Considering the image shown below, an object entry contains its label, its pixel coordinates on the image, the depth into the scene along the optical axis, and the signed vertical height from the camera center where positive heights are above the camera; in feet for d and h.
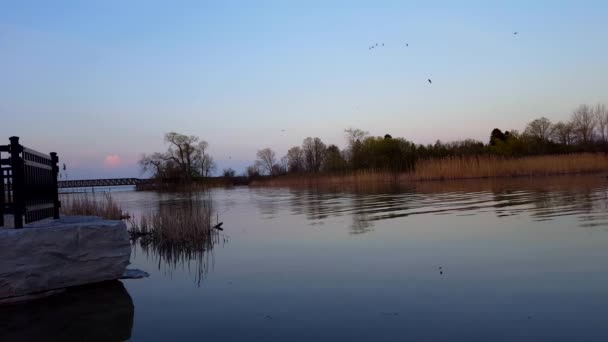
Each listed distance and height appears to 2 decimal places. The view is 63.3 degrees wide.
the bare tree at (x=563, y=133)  232.18 +11.60
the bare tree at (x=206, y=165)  272.29 +9.14
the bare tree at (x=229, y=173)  294.41 +4.02
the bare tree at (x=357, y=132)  274.30 +20.83
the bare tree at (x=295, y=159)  323.78 +10.71
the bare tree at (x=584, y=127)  217.77 +12.76
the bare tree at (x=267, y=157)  358.02 +14.49
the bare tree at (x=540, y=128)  248.56 +15.71
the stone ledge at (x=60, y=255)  18.39 -2.55
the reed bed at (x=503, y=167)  113.60 -1.45
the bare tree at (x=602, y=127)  208.44 +11.62
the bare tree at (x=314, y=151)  313.53 +14.30
